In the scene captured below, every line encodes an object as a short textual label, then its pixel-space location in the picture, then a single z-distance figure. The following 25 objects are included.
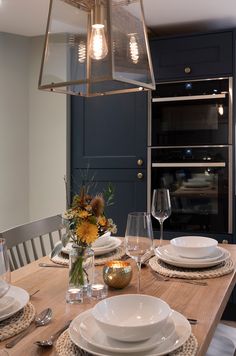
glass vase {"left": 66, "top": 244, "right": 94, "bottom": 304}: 1.15
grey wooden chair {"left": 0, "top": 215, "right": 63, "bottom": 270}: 1.61
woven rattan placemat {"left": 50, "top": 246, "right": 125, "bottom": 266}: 1.48
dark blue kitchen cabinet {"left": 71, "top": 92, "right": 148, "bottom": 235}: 2.93
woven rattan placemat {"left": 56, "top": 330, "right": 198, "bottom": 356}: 0.80
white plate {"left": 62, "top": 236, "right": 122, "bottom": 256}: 1.54
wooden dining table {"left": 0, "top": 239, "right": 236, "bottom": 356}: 0.89
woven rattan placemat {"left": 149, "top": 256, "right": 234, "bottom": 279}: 1.32
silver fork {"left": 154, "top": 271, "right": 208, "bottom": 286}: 1.26
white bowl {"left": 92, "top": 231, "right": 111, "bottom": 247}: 1.58
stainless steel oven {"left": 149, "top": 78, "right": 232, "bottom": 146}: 2.70
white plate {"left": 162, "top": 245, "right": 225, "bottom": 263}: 1.40
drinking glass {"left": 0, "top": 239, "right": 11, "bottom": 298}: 0.91
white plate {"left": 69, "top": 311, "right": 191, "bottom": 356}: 0.78
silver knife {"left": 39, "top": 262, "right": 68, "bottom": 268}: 1.46
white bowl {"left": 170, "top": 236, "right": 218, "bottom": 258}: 1.41
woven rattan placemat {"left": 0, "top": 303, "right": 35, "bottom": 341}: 0.89
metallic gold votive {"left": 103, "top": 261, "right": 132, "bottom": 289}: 1.20
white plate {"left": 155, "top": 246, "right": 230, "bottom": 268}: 1.37
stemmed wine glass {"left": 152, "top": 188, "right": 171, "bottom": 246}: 1.61
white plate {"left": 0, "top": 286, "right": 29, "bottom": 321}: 0.95
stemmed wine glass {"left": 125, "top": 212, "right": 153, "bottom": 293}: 1.13
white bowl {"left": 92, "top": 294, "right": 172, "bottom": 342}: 0.78
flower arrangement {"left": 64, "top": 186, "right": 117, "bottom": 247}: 1.12
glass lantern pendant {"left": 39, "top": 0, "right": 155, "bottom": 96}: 1.33
